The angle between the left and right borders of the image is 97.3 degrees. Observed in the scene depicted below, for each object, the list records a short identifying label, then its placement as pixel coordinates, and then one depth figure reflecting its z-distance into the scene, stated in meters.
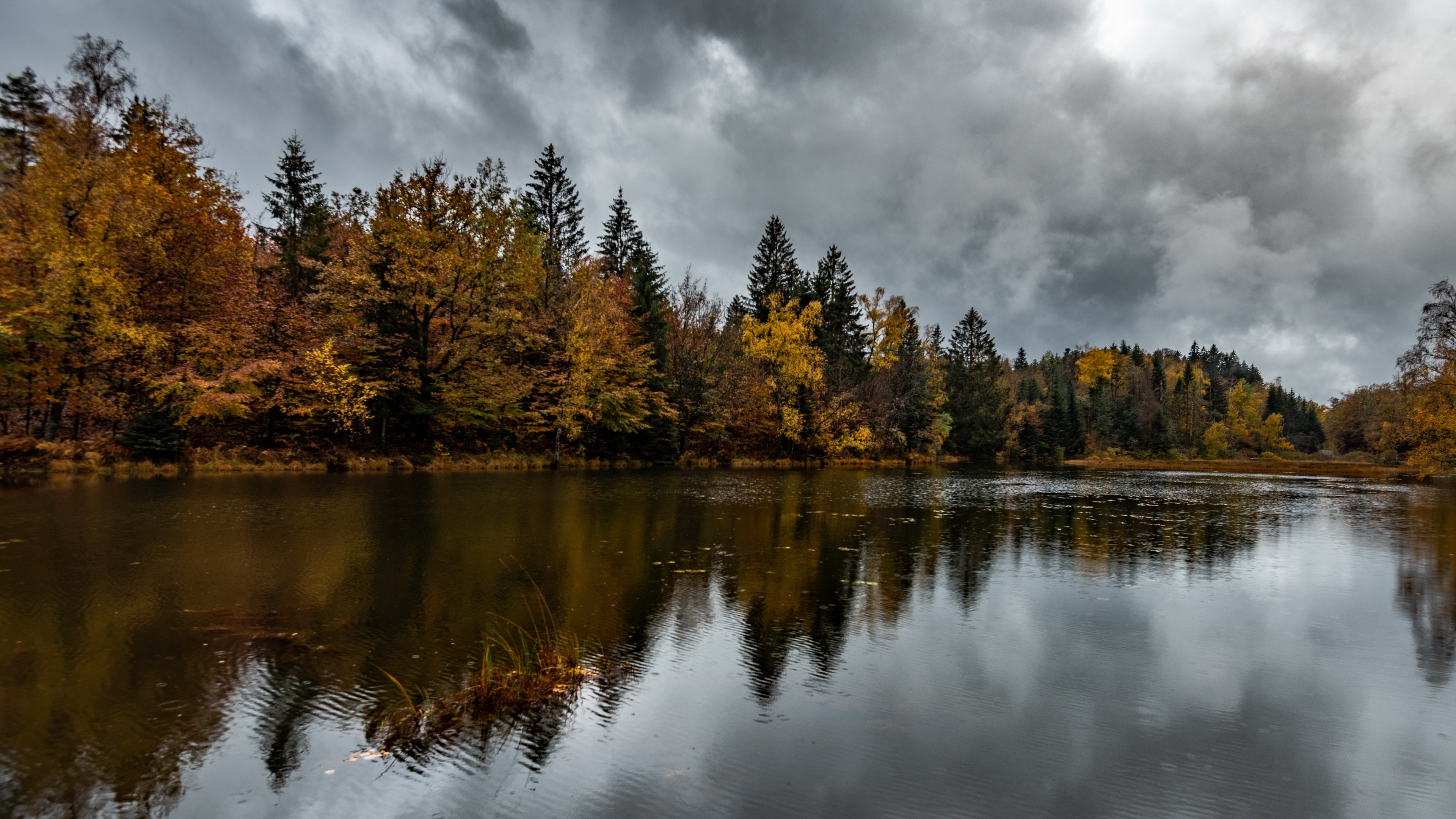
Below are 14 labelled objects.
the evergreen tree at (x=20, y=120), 26.83
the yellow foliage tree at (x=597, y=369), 35.03
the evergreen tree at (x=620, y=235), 55.19
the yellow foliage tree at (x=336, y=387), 26.86
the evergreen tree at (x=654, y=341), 40.34
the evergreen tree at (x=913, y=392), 55.28
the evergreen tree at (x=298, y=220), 36.12
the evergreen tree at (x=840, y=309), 59.16
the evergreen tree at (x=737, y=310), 61.00
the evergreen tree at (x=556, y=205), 51.38
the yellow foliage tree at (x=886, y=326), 58.69
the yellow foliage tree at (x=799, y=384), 46.47
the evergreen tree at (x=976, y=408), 68.12
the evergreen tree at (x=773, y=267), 59.91
